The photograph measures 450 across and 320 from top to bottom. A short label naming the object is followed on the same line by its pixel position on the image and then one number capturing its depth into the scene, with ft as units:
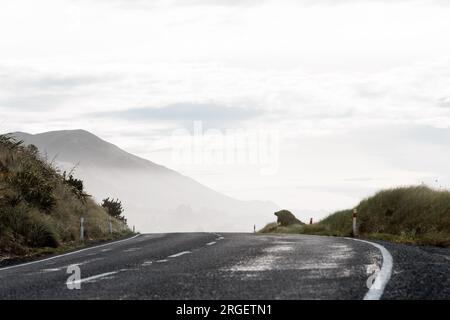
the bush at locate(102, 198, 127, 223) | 123.81
